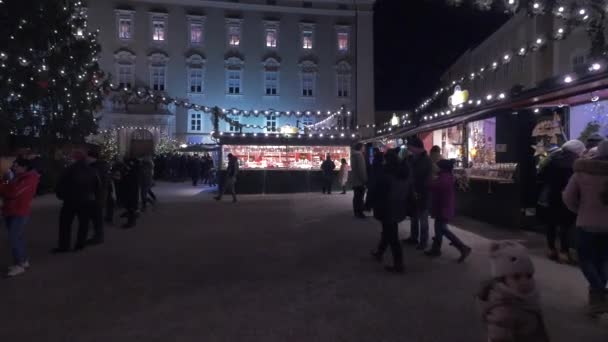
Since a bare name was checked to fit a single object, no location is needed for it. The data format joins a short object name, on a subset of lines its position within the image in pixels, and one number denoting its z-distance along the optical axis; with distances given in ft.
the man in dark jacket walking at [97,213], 26.96
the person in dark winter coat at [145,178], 41.27
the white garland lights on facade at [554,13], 32.55
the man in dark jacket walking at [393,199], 20.48
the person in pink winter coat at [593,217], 14.29
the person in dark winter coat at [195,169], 87.04
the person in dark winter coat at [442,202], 23.20
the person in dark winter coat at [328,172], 63.88
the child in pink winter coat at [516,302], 8.49
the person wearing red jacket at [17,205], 20.72
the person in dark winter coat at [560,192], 21.56
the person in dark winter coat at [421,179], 24.68
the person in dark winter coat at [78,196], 25.07
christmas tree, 52.06
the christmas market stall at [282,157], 65.51
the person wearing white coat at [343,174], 59.18
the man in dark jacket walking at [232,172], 52.90
